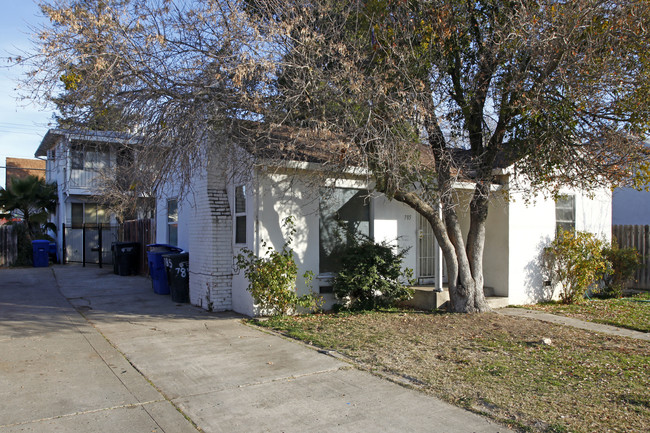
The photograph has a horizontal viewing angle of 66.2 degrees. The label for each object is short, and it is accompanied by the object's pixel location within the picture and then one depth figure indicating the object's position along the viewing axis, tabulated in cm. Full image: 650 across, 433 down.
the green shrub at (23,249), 1947
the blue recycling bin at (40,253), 1903
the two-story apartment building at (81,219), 1984
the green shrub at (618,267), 1256
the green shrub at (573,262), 1167
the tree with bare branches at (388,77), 760
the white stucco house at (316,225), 936
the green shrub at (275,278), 885
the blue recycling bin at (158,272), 1194
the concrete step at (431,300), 1016
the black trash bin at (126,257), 1580
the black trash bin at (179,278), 1086
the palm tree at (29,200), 2119
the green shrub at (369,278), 961
